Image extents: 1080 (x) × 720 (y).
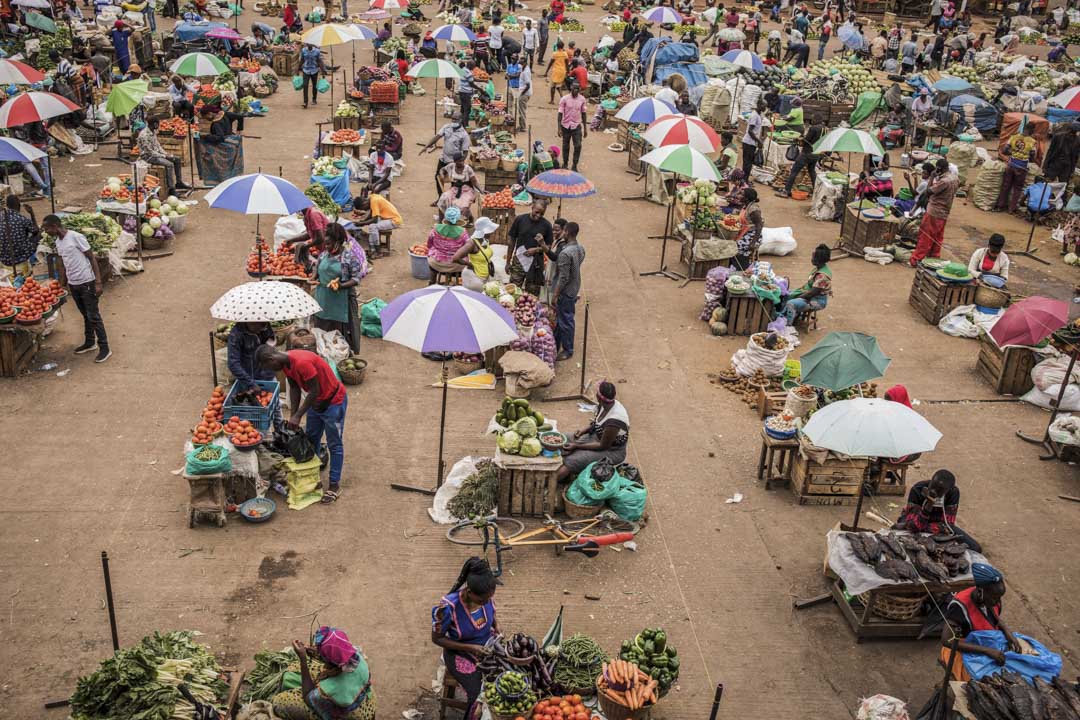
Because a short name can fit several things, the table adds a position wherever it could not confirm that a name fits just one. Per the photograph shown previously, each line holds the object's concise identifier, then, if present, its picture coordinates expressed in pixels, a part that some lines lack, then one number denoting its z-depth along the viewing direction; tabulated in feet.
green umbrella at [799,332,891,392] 31.09
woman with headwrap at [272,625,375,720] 20.08
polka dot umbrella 31.65
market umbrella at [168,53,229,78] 57.31
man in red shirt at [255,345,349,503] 28.86
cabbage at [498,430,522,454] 30.17
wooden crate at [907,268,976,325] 46.52
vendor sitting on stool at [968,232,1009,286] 46.52
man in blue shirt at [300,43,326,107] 78.02
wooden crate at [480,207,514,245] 53.01
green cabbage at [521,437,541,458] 30.01
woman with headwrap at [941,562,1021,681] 24.13
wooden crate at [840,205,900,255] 54.85
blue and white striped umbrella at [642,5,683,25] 85.40
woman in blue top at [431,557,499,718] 21.68
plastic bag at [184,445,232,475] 28.73
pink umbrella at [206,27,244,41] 69.26
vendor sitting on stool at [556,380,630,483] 30.94
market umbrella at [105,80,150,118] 52.49
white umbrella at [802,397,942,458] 26.18
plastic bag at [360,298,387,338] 42.55
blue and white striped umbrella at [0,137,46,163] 41.93
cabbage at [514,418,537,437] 30.17
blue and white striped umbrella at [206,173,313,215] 39.27
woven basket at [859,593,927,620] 26.71
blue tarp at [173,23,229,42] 82.27
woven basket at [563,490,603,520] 30.48
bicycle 29.22
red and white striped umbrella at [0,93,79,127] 47.21
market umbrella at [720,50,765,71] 73.55
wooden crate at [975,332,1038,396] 40.39
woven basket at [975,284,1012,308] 46.14
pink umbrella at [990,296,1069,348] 35.94
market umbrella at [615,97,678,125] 56.29
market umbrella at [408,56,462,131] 63.41
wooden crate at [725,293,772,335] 44.62
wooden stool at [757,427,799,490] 33.19
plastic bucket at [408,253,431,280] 47.82
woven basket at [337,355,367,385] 38.06
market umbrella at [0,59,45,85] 56.29
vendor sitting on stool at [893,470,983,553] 27.14
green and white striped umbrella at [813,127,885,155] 52.80
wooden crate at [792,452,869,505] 32.53
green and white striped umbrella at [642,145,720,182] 46.47
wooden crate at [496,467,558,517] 30.32
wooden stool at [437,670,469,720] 22.77
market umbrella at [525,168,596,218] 45.21
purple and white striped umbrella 29.17
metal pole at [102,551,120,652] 22.11
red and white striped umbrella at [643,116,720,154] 50.90
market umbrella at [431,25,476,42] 73.41
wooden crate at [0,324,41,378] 36.76
